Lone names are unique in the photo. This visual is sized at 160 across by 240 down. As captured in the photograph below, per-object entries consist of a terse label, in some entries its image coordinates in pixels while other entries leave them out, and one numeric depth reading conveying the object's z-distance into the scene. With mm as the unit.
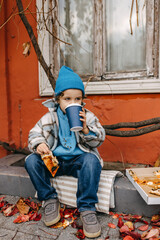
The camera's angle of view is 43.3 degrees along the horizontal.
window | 2650
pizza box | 1450
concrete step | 1723
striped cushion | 1754
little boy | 1634
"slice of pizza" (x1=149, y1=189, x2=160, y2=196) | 1484
